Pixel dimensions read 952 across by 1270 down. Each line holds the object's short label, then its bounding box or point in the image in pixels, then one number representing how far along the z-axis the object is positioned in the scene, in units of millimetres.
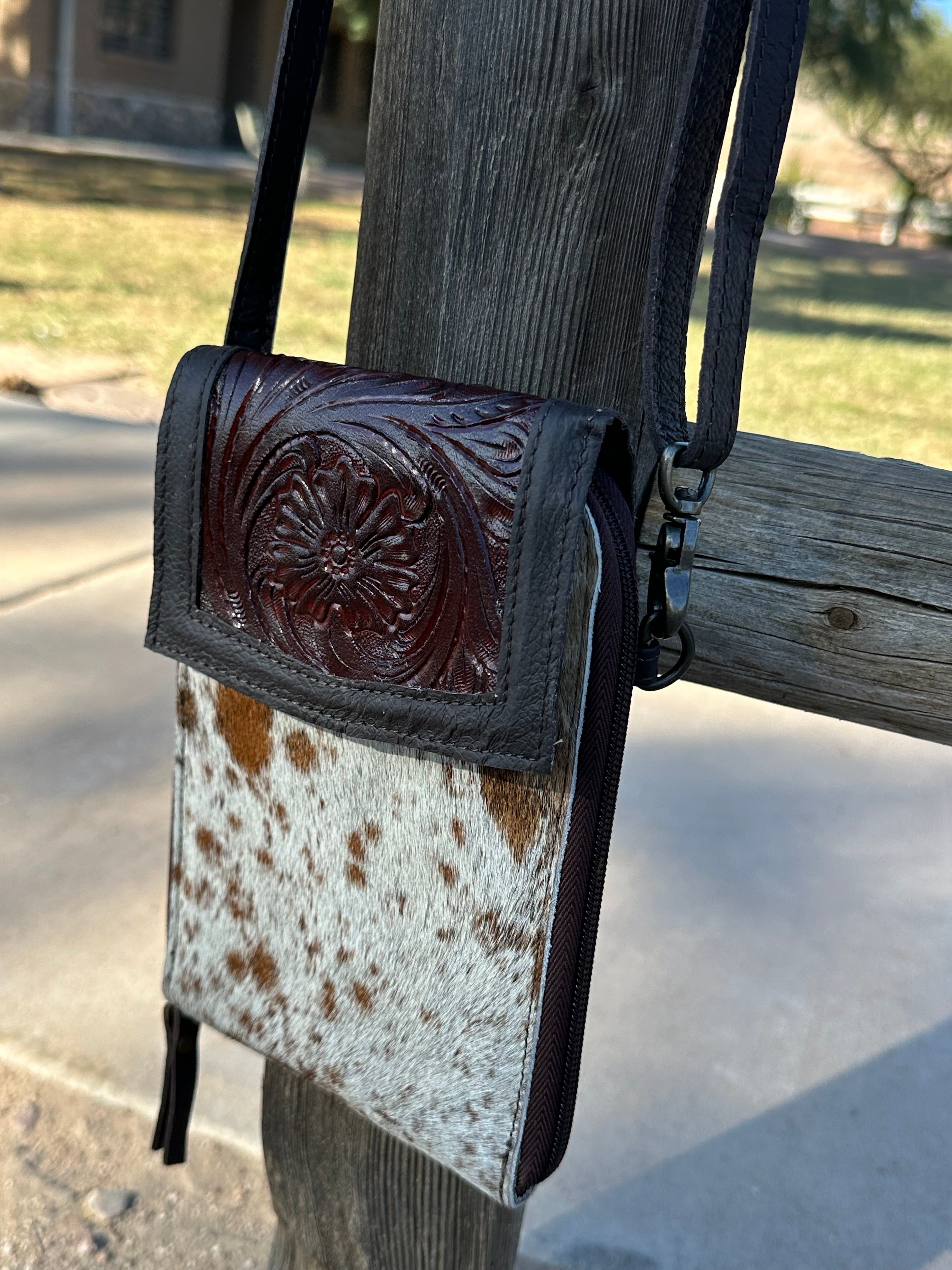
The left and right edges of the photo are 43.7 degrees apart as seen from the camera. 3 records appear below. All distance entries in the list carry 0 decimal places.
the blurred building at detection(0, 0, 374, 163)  17297
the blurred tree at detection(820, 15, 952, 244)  29375
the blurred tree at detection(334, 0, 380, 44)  19406
